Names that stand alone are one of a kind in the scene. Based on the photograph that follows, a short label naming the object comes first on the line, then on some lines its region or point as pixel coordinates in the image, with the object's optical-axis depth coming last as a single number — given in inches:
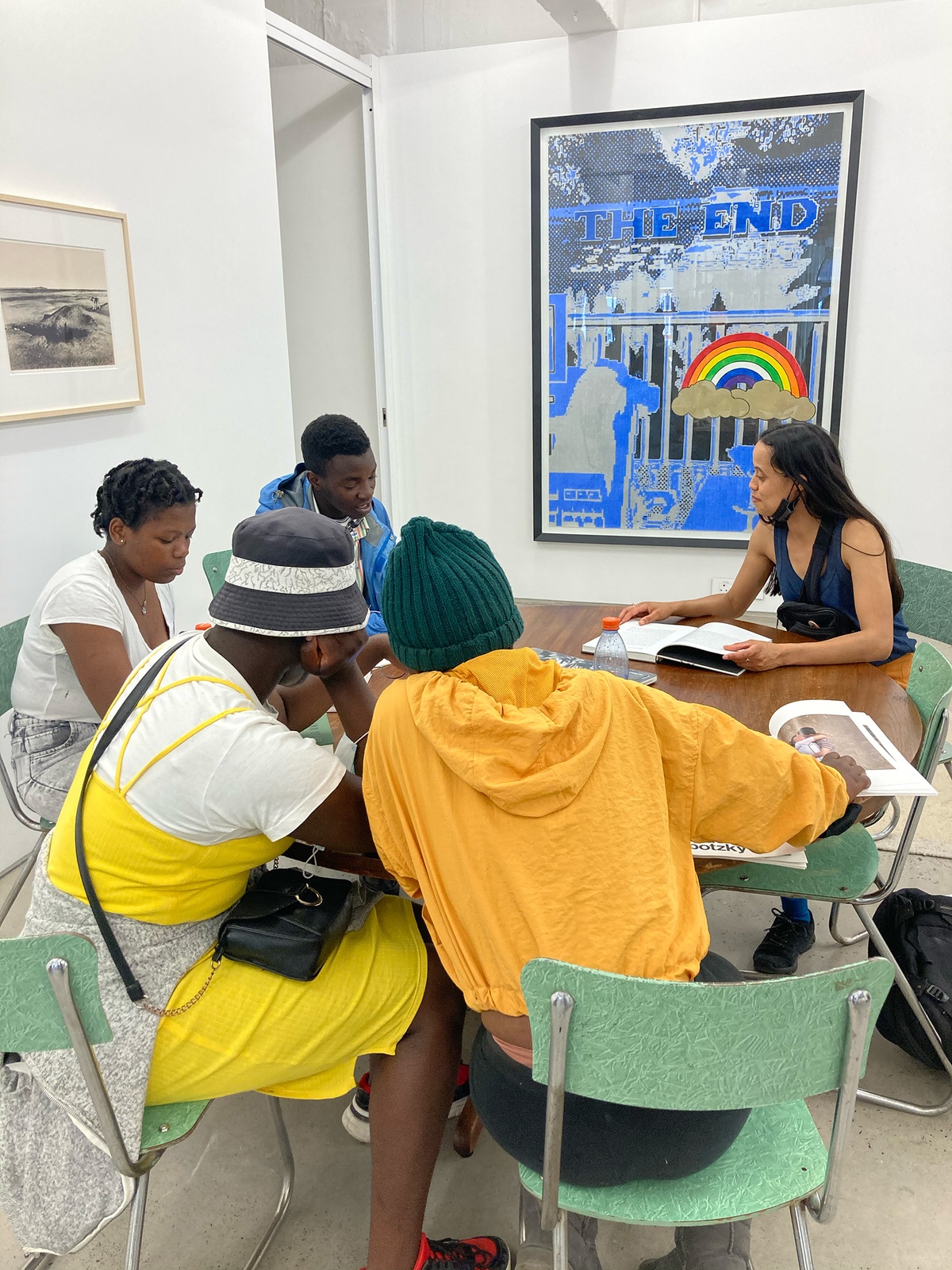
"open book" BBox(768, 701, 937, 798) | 56.6
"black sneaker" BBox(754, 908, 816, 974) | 90.6
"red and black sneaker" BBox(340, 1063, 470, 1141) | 72.5
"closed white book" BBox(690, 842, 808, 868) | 55.6
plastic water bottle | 81.0
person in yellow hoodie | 43.1
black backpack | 76.5
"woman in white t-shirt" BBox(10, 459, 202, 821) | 81.1
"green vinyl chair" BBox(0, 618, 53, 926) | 83.4
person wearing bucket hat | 48.1
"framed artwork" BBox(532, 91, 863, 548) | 169.6
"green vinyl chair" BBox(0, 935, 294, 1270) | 43.0
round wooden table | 71.7
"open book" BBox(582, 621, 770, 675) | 84.9
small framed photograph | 103.4
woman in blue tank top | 86.7
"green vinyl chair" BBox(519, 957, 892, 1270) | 38.2
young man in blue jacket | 99.0
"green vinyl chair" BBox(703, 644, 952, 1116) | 70.3
